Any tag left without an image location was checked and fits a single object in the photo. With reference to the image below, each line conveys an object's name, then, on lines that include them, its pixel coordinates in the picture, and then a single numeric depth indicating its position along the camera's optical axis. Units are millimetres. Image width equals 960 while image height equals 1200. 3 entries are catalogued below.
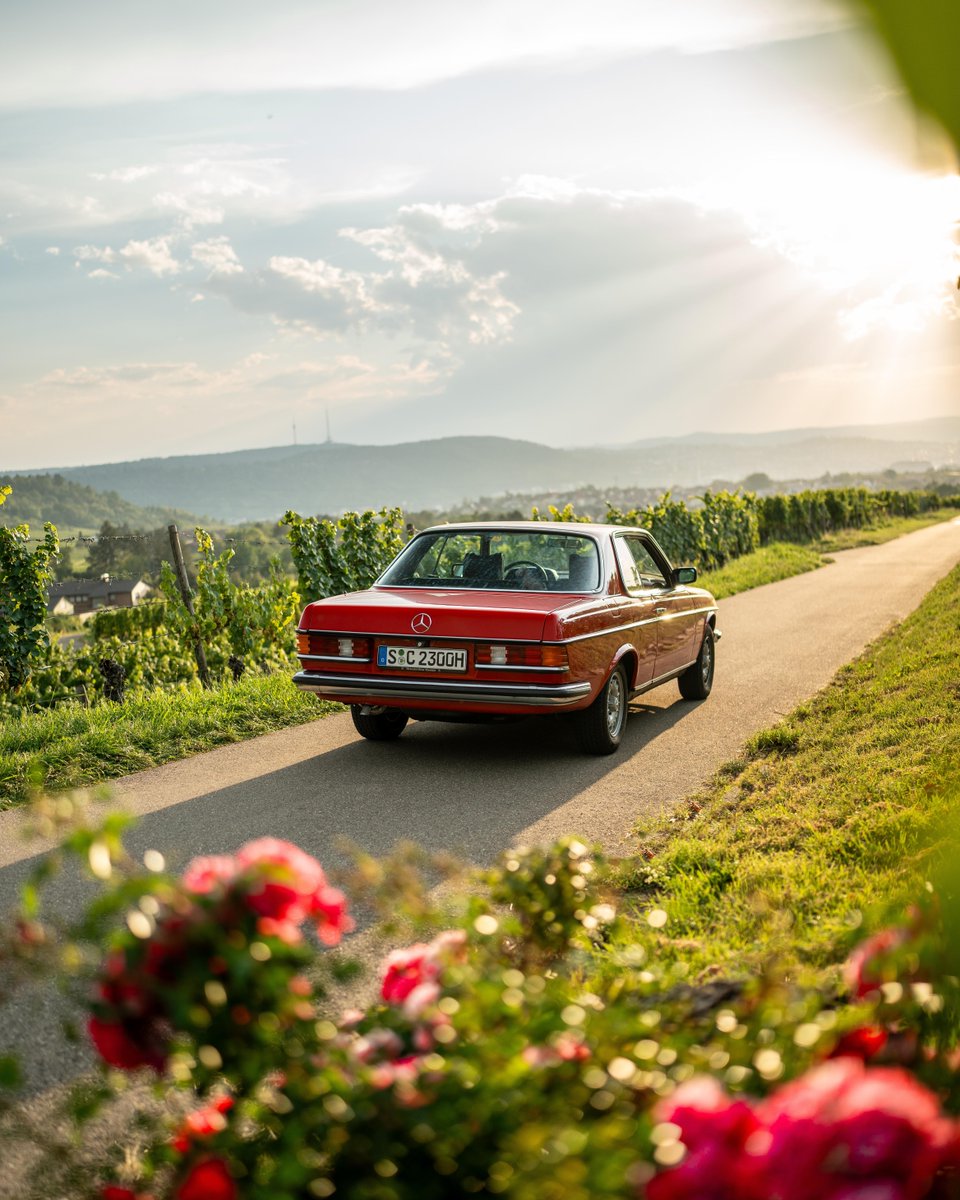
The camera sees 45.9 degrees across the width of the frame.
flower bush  1464
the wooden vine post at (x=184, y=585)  12383
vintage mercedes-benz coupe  7191
